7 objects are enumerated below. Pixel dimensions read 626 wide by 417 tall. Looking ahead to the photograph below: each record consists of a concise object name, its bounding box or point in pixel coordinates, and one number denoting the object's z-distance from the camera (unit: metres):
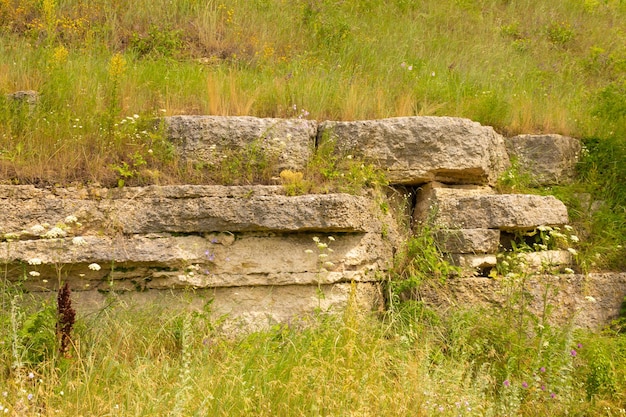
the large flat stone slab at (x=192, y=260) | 5.32
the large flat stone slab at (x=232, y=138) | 6.14
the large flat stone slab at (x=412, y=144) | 6.41
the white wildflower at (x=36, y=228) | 4.52
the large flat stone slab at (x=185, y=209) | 5.58
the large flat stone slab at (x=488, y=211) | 6.25
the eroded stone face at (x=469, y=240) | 6.17
